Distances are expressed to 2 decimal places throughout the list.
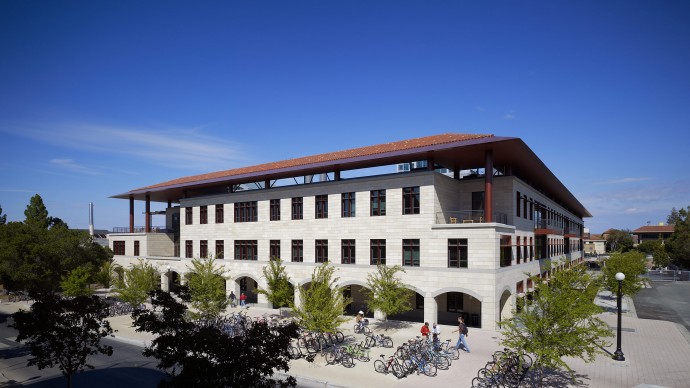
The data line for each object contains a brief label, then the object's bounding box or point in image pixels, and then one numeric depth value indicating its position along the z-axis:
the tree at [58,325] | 14.10
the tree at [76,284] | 32.78
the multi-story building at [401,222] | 27.61
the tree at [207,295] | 27.88
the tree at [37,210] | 71.12
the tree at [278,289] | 29.62
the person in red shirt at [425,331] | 22.38
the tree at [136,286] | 32.81
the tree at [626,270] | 32.41
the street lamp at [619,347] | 20.10
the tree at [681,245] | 71.57
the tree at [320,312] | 21.09
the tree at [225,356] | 9.45
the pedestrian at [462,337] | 21.88
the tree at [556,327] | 14.65
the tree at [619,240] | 118.38
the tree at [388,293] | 26.14
